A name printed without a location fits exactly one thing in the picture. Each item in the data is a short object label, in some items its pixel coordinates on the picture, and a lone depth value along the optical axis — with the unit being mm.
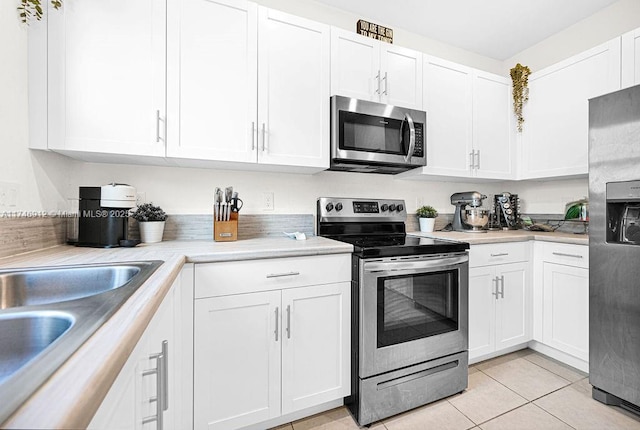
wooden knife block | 1727
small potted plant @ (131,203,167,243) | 1691
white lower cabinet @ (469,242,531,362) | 2029
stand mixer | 2461
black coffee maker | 1481
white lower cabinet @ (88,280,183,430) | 512
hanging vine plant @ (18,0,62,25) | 1285
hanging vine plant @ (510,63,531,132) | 2584
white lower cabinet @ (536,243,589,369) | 1965
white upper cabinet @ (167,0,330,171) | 1558
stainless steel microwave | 1875
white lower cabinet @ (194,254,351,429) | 1346
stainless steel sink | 382
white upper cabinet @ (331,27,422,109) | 1907
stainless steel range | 1547
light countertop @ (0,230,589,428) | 333
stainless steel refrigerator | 1584
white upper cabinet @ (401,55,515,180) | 2271
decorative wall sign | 2068
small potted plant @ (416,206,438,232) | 2502
